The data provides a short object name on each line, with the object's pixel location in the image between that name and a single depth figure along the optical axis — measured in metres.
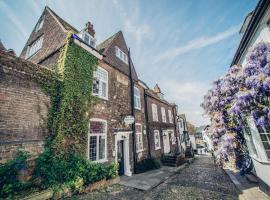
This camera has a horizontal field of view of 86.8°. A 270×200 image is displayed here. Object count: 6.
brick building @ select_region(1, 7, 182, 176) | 9.26
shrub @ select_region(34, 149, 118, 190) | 6.05
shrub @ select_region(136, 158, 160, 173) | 12.12
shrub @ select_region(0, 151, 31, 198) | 4.77
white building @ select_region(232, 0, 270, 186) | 5.83
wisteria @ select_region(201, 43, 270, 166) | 4.90
